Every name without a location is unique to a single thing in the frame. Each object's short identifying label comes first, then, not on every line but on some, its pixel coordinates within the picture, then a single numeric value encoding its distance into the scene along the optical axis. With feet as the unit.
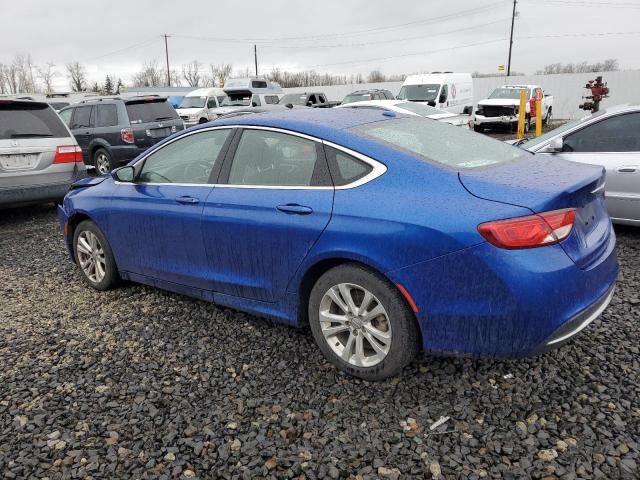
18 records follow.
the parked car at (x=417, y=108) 39.86
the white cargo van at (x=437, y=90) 64.54
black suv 36.78
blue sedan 8.26
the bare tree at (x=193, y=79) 293.84
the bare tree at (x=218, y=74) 288.71
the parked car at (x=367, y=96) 66.26
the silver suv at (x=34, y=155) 22.61
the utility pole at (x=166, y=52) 228.18
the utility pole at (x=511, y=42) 157.93
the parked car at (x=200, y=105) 67.51
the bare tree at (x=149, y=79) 288.71
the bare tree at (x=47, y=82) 300.83
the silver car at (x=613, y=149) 17.34
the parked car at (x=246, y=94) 71.66
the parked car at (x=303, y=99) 65.67
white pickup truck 65.26
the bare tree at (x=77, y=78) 291.99
